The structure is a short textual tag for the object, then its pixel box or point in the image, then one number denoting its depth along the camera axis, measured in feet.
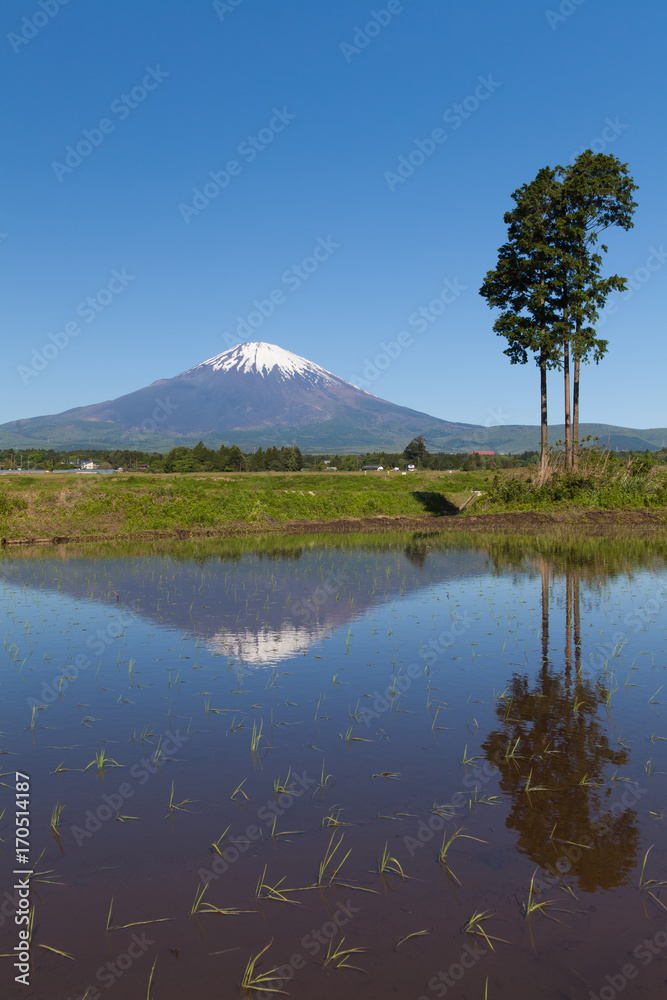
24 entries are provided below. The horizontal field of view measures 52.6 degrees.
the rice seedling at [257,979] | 14.61
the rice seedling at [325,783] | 23.11
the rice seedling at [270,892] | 17.35
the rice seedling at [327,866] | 17.97
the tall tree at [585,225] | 121.70
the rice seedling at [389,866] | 18.26
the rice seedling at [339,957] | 15.20
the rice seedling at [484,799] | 21.88
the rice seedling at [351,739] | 27.20
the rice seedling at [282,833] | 20.24
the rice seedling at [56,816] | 20.81
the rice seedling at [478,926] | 15.80
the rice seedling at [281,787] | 22.85
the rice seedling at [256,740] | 26.29
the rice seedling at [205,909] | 16.81
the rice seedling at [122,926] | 16.31
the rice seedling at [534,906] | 16.55
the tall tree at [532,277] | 123.24
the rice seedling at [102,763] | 25.00
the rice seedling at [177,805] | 21.88
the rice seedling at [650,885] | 17.25
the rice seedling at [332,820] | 20.74
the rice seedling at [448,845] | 18.29
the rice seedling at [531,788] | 22.72
